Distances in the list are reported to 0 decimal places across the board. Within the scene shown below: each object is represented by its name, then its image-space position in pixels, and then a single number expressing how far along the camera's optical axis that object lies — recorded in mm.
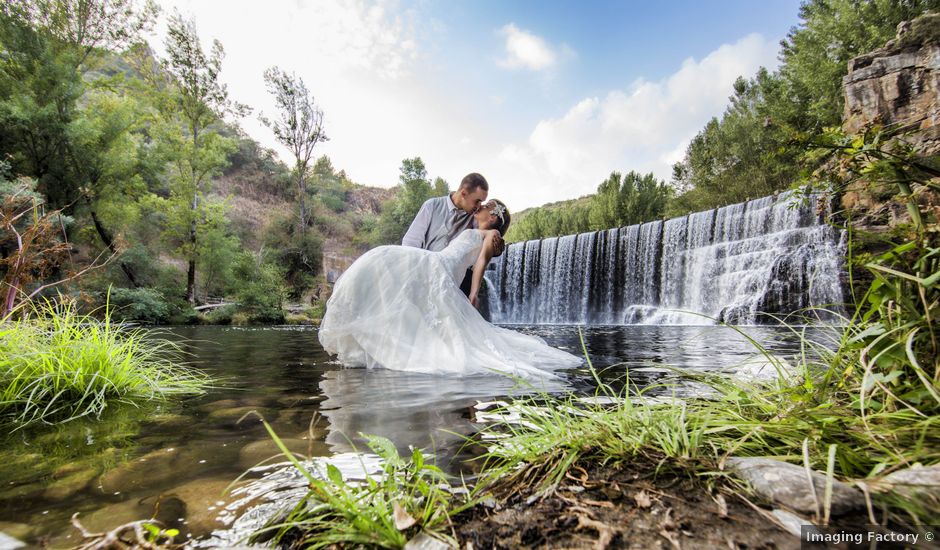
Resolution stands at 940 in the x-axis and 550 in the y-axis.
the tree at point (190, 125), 17344
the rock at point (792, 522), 649
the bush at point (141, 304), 12594
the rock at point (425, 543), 692
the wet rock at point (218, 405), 2043
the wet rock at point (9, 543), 814
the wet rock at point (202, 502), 910
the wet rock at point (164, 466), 1138
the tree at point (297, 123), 24438
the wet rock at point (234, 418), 1749
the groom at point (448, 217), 4039
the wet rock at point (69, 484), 1065
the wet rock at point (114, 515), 899
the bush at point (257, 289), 15648
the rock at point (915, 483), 648
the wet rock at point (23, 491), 1054
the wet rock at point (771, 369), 1475
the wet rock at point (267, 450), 1320
